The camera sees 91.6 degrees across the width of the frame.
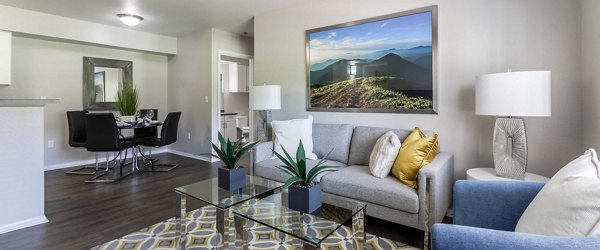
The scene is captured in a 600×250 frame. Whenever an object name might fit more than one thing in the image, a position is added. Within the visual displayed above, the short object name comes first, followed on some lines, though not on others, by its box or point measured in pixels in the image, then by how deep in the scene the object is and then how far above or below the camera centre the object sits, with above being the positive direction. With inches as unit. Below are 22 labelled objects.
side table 77.4 -13.9
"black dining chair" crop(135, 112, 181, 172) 169.8 -7.6
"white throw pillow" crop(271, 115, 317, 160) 118.8 -4.3
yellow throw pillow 84.9 -9.6
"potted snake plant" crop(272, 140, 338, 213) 64.4 -14.0
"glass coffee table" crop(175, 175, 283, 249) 70.0 -18.6
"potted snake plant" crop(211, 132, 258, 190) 82.9 -12.4
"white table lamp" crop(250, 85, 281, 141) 132.9 +12.8
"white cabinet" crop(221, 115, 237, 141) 257.8 -1.2
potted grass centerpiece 185.3 +14.7
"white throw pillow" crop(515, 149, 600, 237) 32.8 -9.9
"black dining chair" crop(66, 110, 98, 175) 162.2 -4.0
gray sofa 78.3 -16.7
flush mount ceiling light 156.3 +57.9
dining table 158.9 +0.5
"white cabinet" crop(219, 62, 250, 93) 296.5 +50.1
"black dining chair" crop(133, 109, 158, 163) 184.1 -4.0
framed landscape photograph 107.3 +25.0
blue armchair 51.7 -14.2
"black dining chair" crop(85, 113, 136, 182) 145.6 -4.1
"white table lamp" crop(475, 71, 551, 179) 71.2 +4.9
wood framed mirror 188.9 +31.0
